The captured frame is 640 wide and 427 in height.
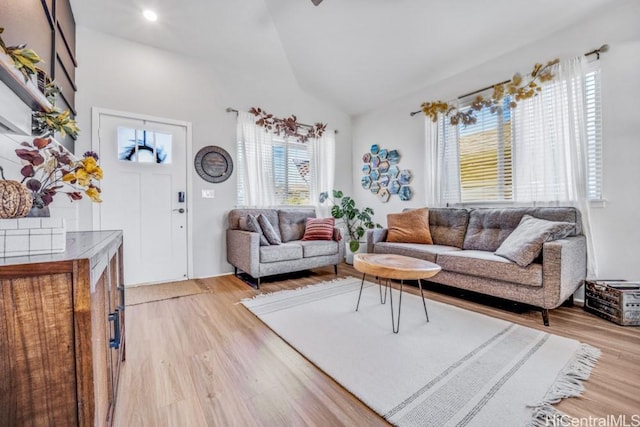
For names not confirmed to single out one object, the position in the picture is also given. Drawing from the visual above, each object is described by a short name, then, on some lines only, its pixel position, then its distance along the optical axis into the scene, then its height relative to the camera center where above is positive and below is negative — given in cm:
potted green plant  453 -1
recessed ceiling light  300 +223
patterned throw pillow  381 -17
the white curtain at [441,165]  363 +65
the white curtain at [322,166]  460 +86
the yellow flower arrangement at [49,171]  110 +21
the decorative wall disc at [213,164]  363 +74
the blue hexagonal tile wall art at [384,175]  420 +64
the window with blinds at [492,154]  259 +67
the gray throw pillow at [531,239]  225 -23
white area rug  128 -87
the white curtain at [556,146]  260 +65
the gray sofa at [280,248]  321 -38
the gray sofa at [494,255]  217 -40
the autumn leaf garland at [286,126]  406 +141
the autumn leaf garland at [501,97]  287 +133
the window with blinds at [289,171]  421 +72
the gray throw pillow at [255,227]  338 -10
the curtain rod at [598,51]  251 +144
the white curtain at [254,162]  392 +81
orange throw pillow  346 -16
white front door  315 +34
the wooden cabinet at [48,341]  59 -26
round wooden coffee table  201 -40
